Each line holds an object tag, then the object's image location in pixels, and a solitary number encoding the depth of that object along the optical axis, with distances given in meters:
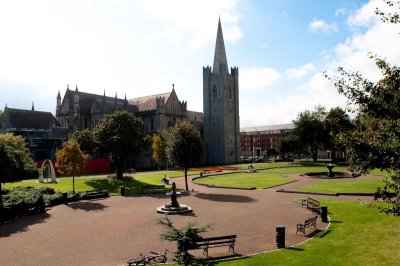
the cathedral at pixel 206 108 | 85.56
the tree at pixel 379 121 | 9.11
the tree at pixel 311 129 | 85.06
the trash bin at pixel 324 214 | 22.17
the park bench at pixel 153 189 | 38.62
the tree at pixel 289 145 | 98.04
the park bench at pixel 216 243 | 15.60
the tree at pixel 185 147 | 37.31
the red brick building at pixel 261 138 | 148.50
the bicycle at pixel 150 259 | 14.56
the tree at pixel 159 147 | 66.62
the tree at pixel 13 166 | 26.53
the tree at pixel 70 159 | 37.69
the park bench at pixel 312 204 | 24.86
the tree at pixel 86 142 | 59.00
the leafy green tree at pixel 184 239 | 13.64
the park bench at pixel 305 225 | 19.03
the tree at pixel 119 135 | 45.69
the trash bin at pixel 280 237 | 16.66
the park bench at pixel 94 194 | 34.21
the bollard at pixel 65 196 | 32.28
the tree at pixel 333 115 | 81.25
